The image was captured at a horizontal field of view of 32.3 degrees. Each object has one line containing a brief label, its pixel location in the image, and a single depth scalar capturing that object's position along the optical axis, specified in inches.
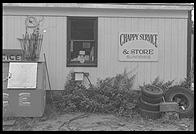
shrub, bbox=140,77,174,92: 399.9
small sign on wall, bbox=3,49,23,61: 391.5
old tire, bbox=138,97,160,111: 353.4
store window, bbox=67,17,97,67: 400.5
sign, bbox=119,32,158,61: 403.5
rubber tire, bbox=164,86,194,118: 377.1
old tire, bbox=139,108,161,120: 351.3
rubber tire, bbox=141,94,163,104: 356.5
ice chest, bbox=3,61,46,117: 334.3
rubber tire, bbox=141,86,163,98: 355.3
